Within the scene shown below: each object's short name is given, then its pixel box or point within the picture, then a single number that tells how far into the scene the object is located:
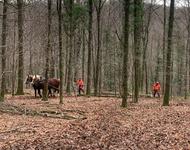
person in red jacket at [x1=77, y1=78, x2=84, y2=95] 38.13
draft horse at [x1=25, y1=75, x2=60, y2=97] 32.29
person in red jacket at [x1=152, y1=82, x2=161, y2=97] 39.66
